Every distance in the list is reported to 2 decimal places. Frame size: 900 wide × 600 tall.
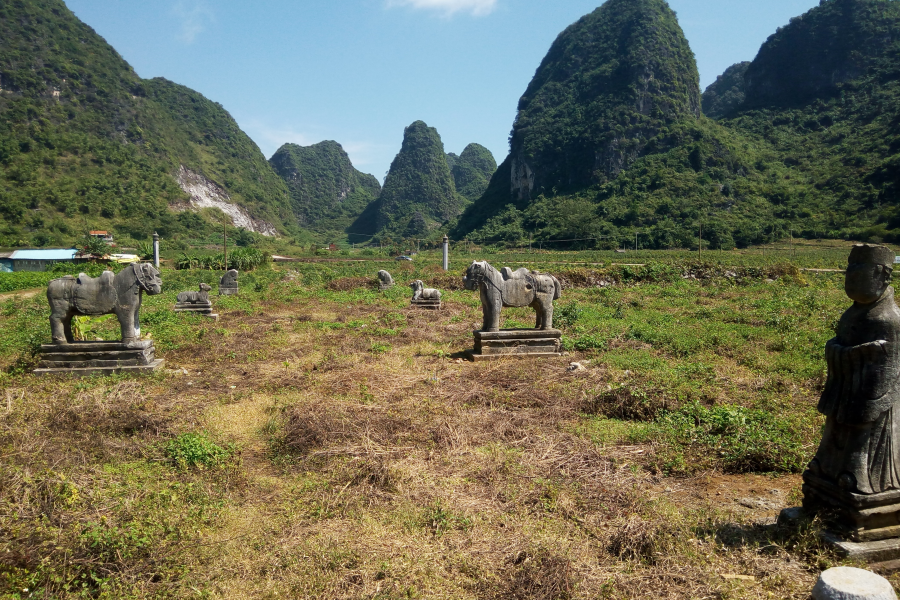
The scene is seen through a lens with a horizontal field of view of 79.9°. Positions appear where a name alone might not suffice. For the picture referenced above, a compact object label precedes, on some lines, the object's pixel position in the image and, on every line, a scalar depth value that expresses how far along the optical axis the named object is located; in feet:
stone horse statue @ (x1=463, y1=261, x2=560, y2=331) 32.76
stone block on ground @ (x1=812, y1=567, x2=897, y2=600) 8.88
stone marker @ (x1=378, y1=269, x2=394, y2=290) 72.18
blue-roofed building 104.46
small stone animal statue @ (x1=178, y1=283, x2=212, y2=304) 50.60
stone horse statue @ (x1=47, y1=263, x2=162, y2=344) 27.89
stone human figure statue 11.69
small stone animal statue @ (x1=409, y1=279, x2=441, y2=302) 54.95
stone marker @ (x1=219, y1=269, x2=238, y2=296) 66.18
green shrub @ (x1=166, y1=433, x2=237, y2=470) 17.08
